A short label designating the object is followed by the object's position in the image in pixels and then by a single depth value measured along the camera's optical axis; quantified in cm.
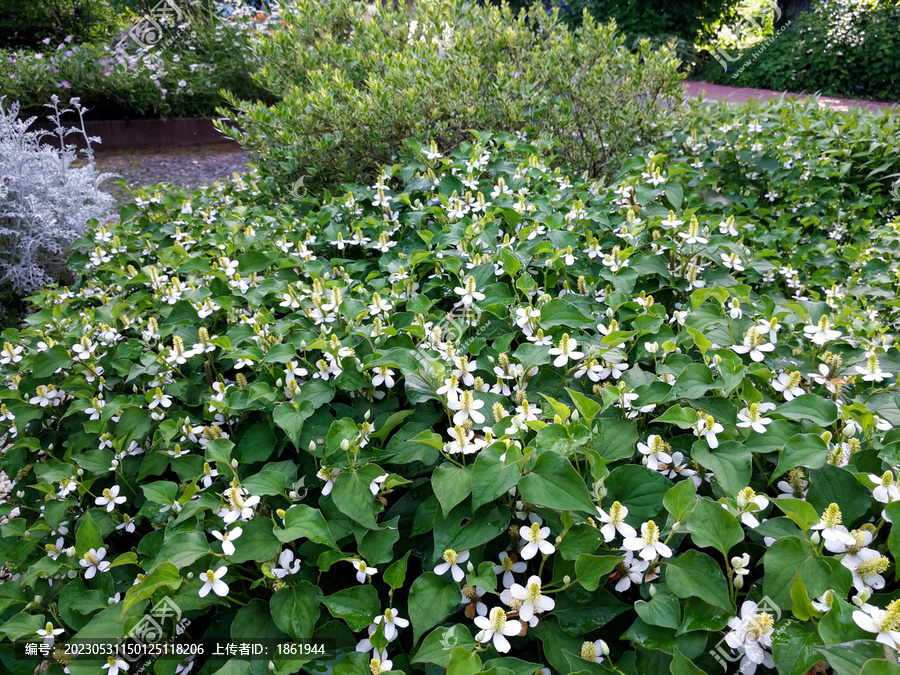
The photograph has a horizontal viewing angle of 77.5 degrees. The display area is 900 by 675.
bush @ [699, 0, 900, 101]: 1121
